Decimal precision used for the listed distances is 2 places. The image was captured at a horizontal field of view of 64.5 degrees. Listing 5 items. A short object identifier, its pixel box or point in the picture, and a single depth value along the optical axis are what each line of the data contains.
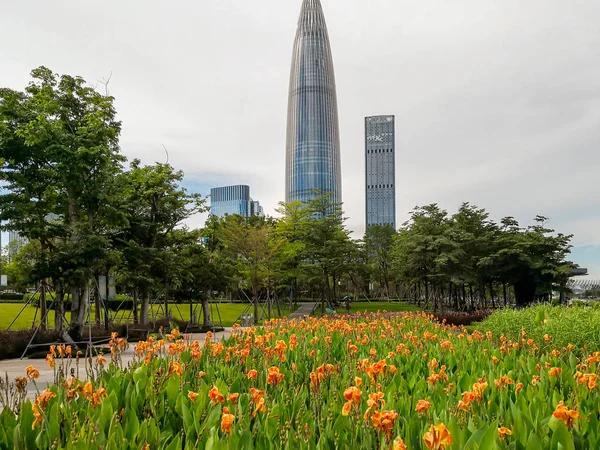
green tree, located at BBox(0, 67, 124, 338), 10.99
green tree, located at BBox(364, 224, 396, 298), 43.28
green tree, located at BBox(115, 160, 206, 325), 14.61
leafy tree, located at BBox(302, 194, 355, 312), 25.81
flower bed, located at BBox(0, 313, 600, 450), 2.16
